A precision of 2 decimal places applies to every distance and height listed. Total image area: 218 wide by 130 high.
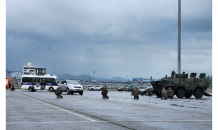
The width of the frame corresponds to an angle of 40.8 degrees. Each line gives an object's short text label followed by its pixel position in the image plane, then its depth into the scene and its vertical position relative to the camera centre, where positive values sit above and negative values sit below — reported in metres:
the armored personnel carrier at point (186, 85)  31.20 -0.70
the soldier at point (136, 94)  26.84 -1.43
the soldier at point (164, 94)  27.97 -1.49
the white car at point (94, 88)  74.19 -2.47
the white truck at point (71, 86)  34.53 -0.99
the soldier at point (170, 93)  29.06 -1.45
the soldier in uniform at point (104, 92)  26.47 -1.24
